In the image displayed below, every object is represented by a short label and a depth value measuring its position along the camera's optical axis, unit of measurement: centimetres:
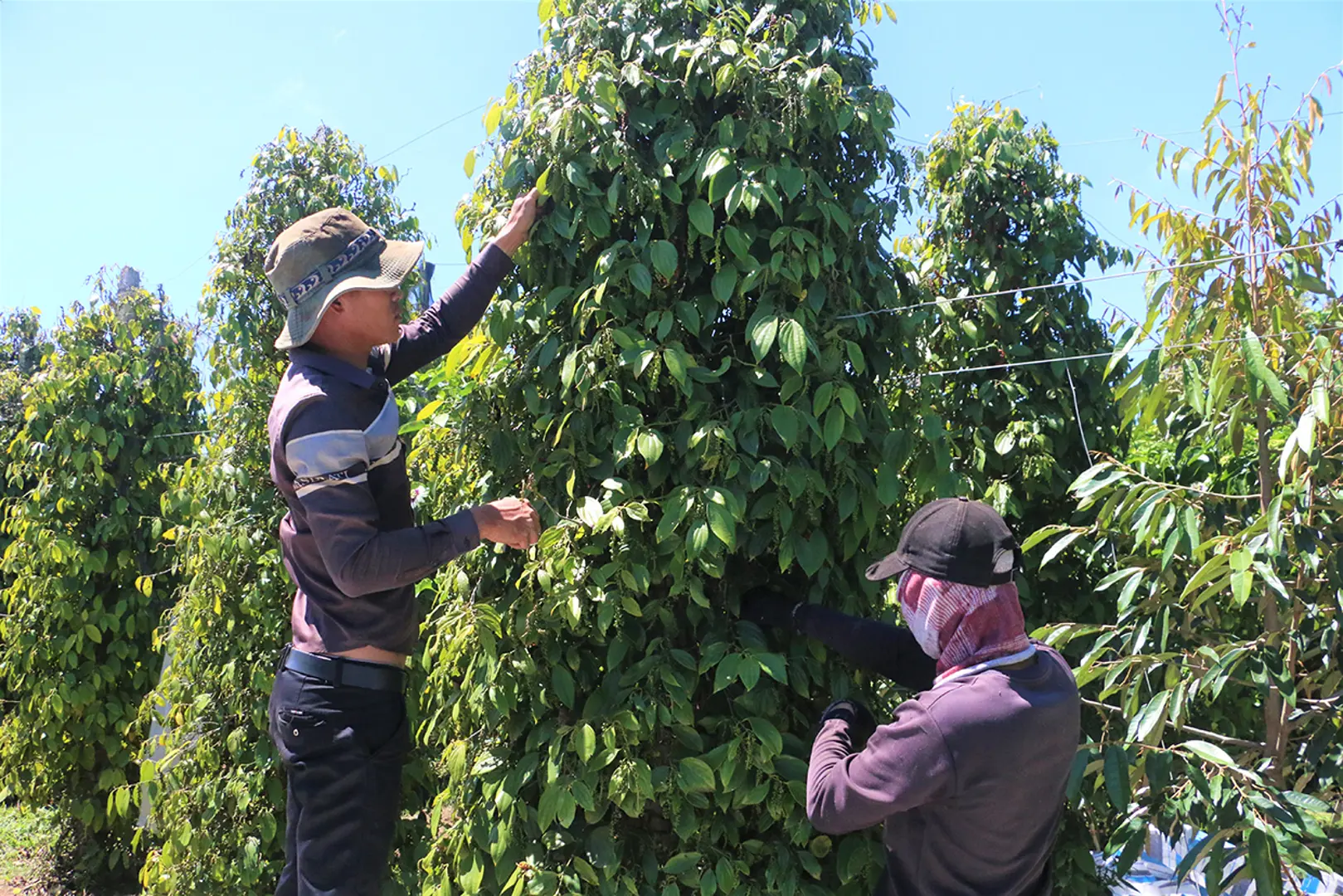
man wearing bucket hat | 220
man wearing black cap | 177
